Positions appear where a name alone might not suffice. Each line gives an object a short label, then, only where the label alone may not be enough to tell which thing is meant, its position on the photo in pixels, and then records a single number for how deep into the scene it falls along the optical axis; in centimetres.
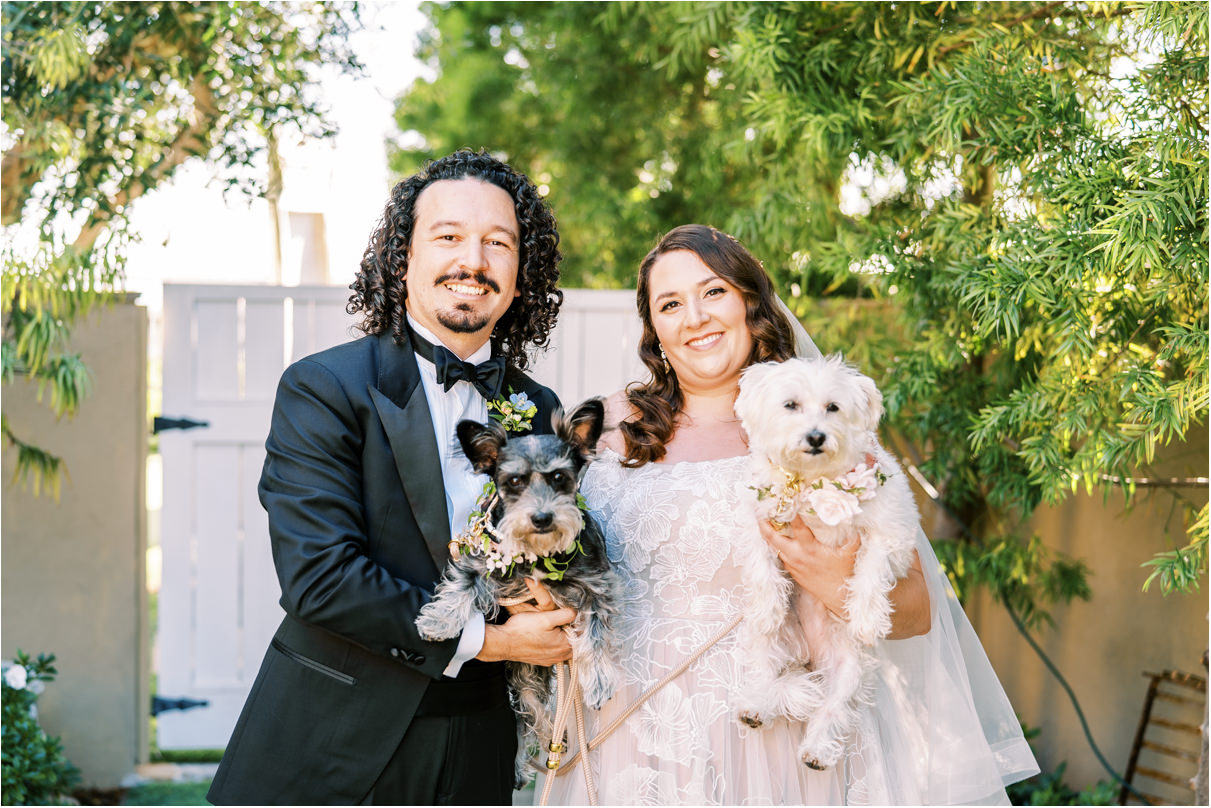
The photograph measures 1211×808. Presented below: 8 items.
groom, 233
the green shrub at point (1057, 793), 487
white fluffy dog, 255
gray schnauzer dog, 242
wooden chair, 462
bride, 265
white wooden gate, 524
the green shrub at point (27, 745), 441
